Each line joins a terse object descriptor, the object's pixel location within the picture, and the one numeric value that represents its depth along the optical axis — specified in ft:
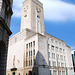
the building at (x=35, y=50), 111.14
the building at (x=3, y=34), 40.82
